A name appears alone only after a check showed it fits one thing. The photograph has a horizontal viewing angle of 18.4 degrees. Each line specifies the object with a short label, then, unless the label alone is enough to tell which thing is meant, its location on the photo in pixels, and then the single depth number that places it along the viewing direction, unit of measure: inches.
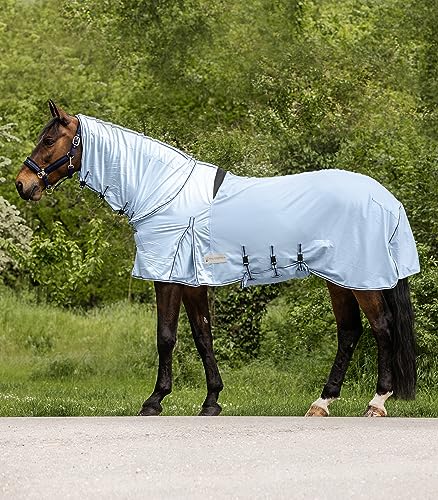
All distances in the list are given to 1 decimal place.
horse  407.5
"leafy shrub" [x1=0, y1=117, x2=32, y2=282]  624.7
